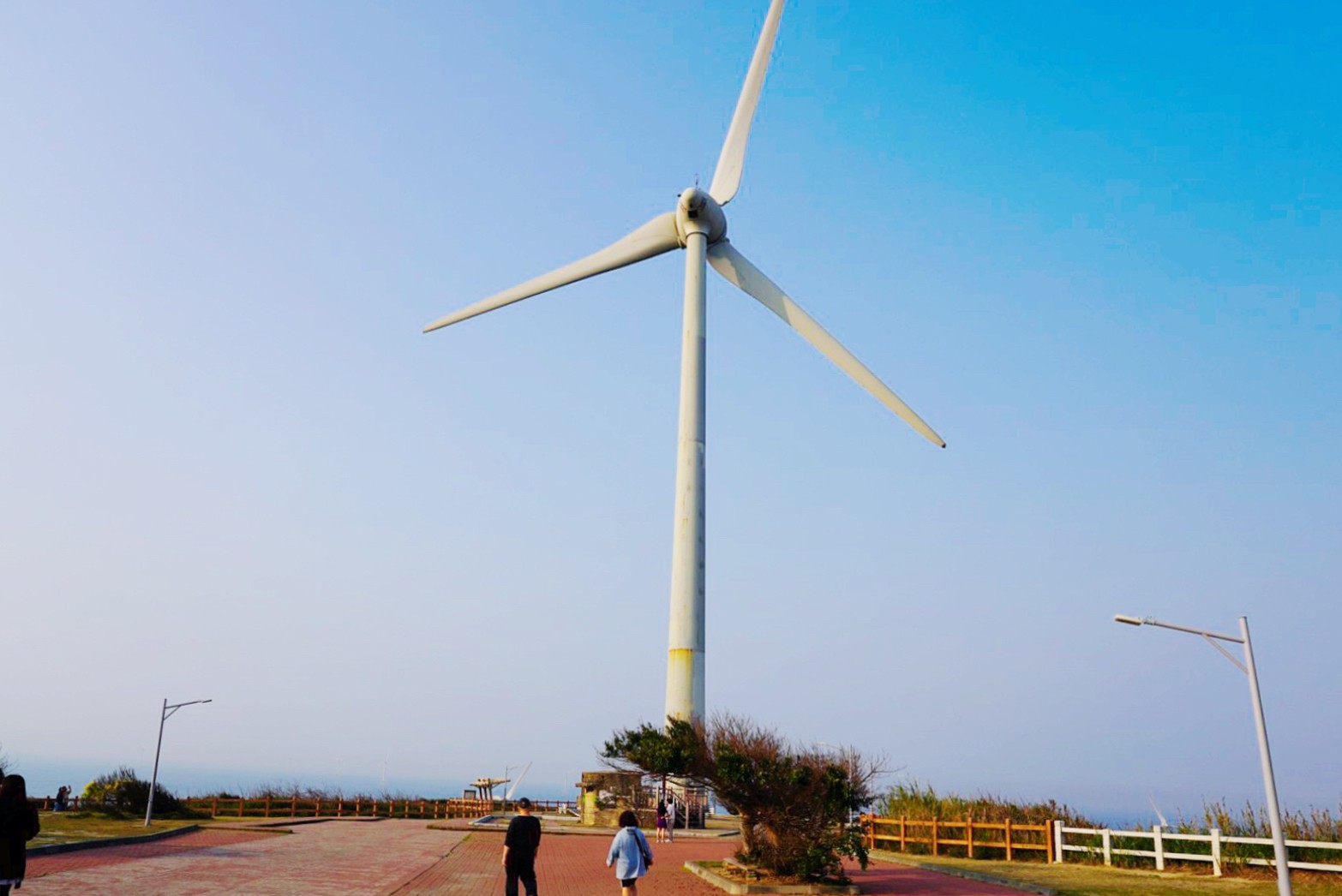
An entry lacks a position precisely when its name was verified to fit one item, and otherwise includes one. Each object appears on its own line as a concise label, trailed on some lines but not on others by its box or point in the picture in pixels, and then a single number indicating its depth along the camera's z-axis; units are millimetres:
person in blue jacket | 15219
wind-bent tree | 22484
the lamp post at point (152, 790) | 41062
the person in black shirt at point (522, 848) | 15742
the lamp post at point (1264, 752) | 18375
